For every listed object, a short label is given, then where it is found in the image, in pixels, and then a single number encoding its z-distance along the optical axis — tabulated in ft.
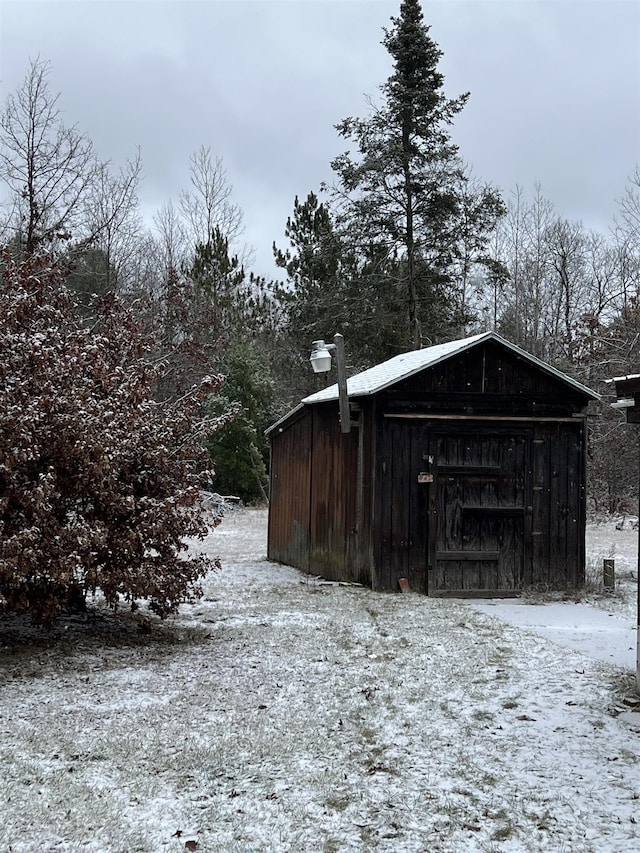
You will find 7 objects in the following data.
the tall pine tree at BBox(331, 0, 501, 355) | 75.61
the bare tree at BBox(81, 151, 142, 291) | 70.13
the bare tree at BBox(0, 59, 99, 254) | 55.06
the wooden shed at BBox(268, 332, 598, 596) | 34.14
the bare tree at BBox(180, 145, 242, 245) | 105.91
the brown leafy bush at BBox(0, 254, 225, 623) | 20.95
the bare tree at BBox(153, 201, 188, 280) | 100.01
